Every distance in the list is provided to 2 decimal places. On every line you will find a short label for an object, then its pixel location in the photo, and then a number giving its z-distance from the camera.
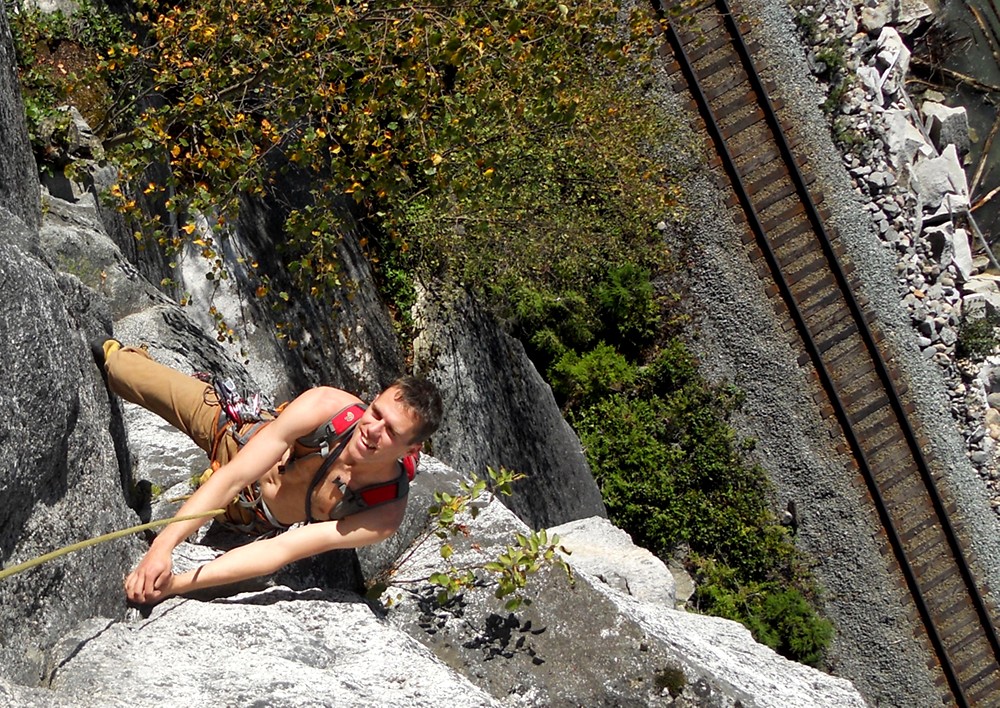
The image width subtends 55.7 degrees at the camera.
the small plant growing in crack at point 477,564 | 4.97
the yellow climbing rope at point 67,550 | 3.23
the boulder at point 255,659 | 3.55
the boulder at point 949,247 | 12.06
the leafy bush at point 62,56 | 6.83
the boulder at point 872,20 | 12.31
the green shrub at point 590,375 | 11.62
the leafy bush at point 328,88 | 6.61
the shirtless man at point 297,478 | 4.03
